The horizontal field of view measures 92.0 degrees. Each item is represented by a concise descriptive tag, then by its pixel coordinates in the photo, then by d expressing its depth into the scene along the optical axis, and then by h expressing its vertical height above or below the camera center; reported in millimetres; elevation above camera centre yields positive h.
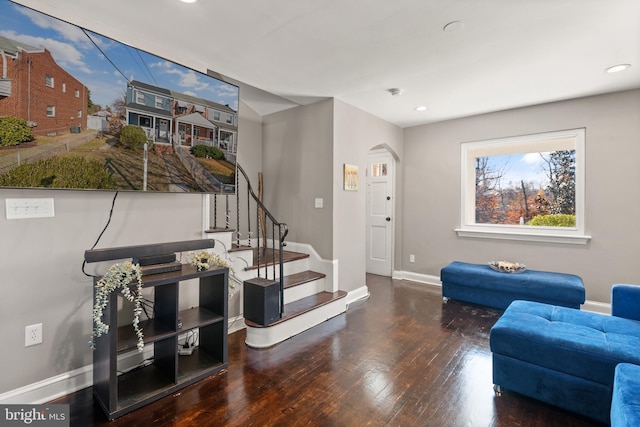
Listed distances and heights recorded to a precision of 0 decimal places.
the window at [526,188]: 3771 +379
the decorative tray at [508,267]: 3698 -621
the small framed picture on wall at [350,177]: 3898 +485
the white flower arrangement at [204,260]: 2270 -351
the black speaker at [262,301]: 2750 -786
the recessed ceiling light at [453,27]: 2166 +1353
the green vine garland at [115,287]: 1825 -436
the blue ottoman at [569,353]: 1786 -834
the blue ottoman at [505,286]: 3232 -796
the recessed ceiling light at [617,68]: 2826 +1384
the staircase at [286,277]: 2807 -723
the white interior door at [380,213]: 5328 +40
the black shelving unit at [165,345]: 1854 -908
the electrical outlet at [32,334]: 1902 -754
